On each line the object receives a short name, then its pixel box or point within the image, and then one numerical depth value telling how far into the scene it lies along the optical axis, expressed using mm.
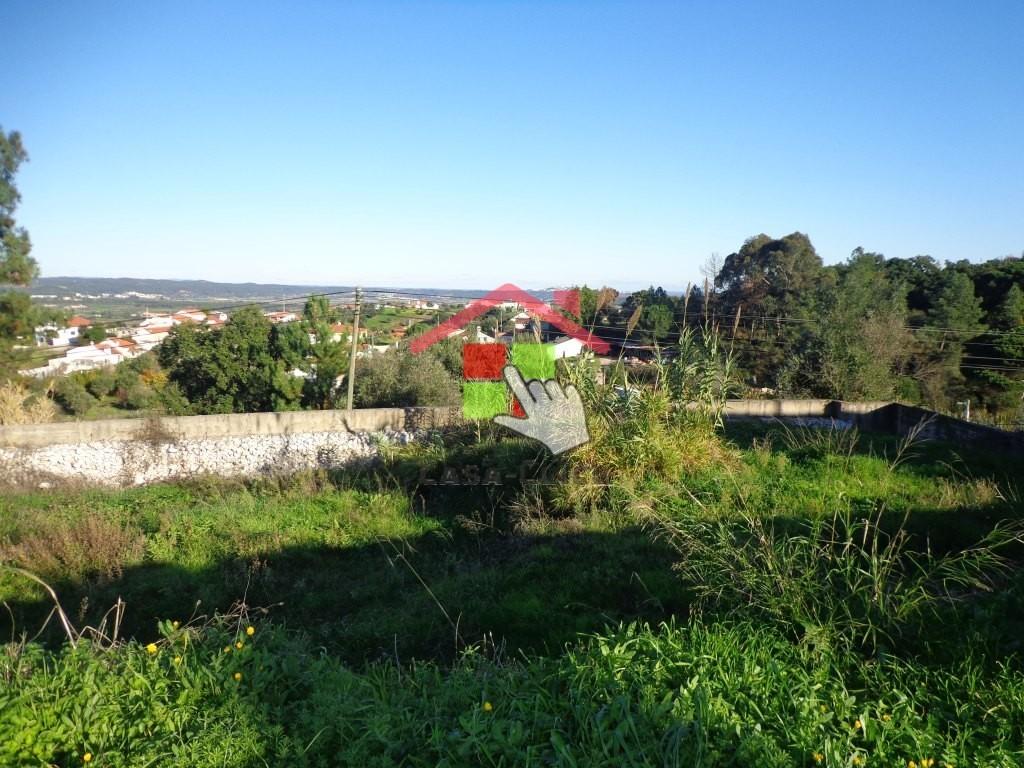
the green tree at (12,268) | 16188
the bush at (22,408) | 12438
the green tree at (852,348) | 14750
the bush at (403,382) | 15844
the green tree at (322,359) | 20188
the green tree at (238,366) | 19641
